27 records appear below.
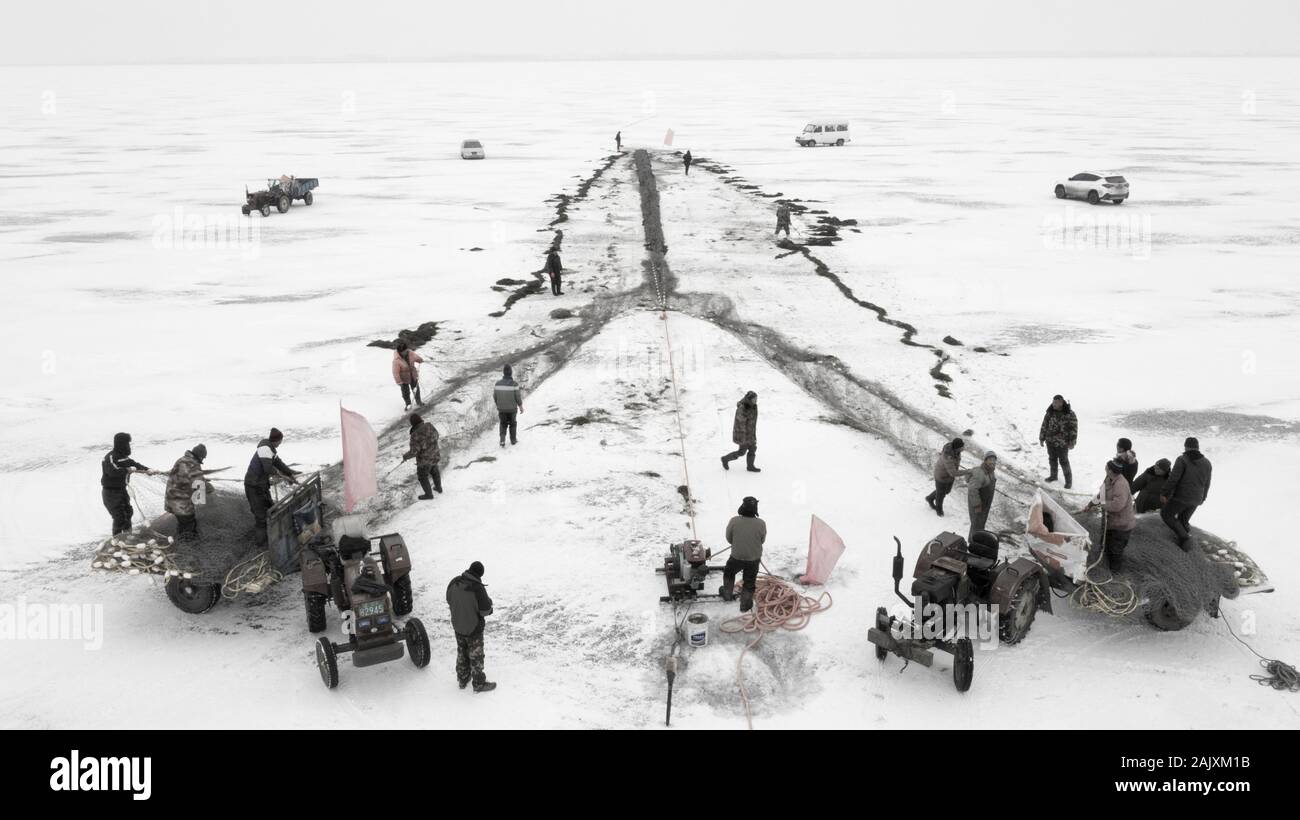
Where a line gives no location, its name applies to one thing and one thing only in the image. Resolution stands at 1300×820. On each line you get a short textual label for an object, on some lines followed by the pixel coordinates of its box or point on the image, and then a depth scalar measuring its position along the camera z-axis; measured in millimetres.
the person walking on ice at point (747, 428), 11750
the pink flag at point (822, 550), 9391
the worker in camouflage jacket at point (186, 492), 9062
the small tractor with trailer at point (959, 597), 7820
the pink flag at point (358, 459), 9961
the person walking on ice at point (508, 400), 12625
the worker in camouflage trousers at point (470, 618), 7523
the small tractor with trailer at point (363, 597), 7852
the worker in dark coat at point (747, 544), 8805
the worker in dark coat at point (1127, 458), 9633
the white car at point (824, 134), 49281
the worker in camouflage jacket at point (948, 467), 10527
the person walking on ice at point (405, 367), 13773
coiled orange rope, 8781
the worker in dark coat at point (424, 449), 11164
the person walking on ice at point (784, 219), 26438
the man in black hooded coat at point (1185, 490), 8836
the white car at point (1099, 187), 31422
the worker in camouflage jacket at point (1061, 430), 11289
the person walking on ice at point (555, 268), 20344
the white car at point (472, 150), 45562
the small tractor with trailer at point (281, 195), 30344
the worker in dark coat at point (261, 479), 9484
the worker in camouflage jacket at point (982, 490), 9984
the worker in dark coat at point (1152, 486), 9250
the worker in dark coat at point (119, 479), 9625
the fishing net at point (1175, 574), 8258
